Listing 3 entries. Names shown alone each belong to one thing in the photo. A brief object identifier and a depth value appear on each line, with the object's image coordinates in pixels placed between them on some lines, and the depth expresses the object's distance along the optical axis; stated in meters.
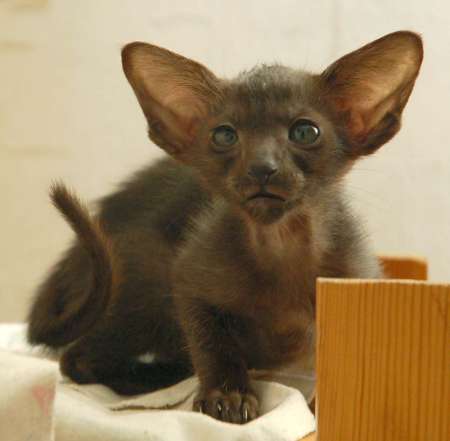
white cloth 1.38
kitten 1.48
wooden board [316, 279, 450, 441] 1.38
